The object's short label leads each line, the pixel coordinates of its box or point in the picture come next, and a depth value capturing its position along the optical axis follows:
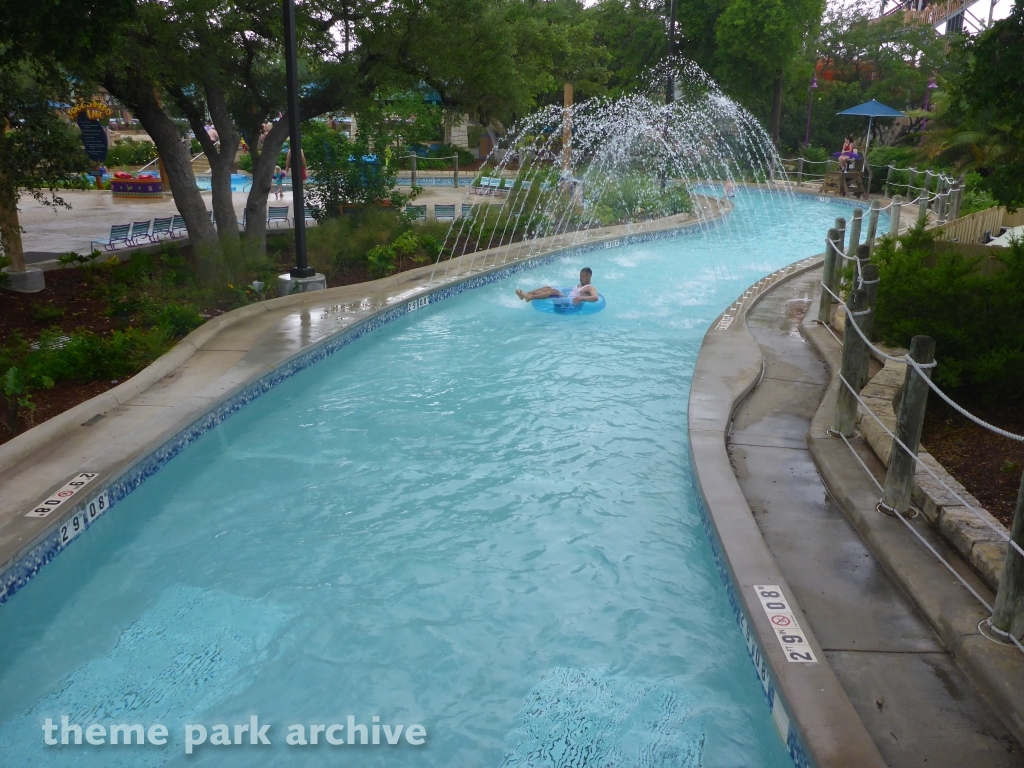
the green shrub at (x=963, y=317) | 6.52
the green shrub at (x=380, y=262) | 13.73
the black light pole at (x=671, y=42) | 24.78
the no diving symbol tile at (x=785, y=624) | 4.00
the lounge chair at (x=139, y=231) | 14.41
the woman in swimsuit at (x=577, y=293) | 11.70
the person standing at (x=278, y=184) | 24.09
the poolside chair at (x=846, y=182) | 27.70
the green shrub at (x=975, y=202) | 17.57
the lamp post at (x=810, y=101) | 34.59
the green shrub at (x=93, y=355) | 8.17
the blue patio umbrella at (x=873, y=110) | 27.83
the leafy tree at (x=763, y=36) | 31.09
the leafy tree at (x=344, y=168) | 15.75
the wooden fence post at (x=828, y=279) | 9.86
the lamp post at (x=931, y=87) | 32.61
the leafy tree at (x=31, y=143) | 10.01
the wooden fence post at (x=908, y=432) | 4.86
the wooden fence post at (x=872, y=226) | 11.84
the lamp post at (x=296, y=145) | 10.63
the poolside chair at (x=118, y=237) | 14.24
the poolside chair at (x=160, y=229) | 15.02
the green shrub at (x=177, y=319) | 9.75
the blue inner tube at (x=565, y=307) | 11.69
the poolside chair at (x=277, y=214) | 17.34
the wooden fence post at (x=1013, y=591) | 3.72
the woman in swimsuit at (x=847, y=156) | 27.38
